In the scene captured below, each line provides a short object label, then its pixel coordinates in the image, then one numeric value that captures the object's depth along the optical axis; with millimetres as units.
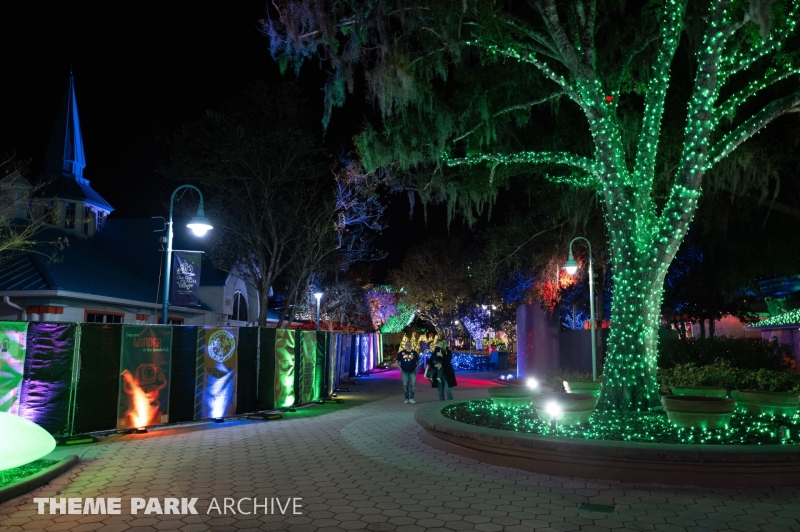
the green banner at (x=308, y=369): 16156
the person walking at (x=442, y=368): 15805
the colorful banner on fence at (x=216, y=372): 12562
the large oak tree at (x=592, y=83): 10234
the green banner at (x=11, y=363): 9258
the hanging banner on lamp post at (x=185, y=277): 14953
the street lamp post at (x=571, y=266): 15779
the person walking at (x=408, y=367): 16453
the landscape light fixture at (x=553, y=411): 8867
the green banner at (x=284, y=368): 14805
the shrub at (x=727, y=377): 13711
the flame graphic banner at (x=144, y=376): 11016
